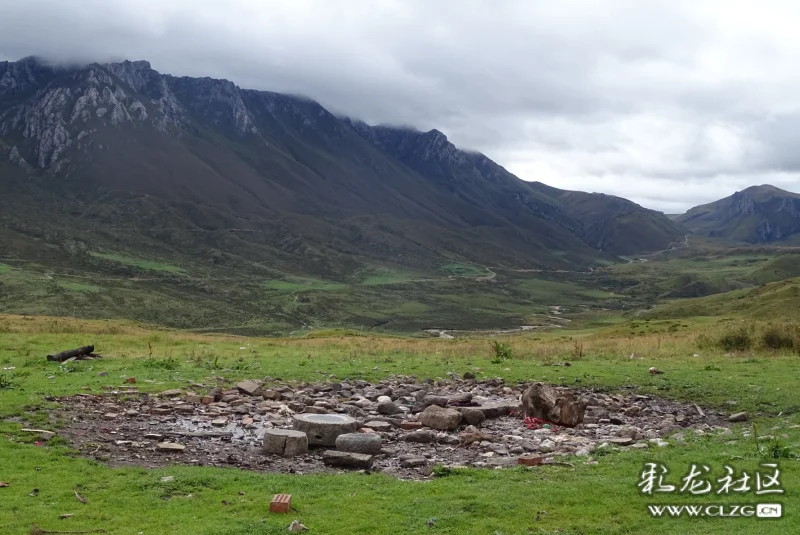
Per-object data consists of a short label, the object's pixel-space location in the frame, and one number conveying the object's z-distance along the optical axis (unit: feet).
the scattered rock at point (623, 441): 52.64
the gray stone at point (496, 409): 65.51
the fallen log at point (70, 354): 95.20
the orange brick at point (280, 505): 37.50
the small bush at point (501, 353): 109.54
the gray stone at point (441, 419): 61.05
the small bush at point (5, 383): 71.41
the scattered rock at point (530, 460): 46.75
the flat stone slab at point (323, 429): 55.47
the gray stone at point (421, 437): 57.06
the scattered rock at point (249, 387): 76.64
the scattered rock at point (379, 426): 60.23
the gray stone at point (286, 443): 53.06
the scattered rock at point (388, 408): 67.77
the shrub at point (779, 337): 108.06
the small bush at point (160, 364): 92.79
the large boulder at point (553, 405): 61.72
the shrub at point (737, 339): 114.42
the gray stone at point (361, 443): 52.34
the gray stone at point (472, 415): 63.41
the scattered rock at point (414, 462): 48.65
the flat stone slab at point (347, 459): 49.06
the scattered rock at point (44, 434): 52.85
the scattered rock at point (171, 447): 52.16
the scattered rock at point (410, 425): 61.41
